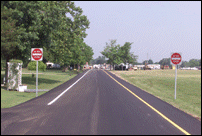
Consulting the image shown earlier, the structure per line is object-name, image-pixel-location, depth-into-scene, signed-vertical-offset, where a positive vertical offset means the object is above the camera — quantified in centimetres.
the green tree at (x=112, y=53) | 9756 +520
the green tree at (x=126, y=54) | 10856 +540
